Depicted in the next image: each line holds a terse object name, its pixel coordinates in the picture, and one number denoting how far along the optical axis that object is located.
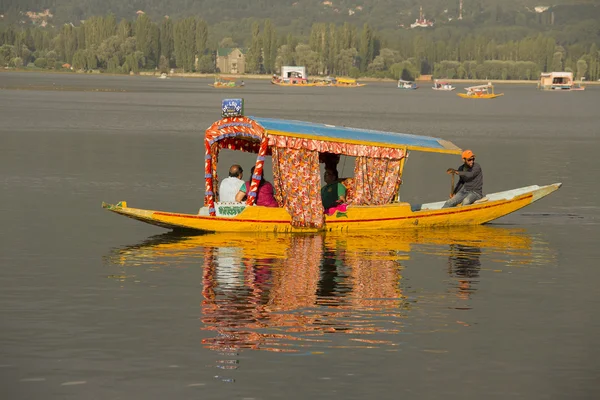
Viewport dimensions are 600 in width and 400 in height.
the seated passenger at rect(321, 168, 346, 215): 35.09
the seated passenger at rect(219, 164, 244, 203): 33.72
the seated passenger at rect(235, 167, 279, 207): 34.16
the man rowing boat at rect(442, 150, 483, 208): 36.38
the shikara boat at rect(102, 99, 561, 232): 33.66
